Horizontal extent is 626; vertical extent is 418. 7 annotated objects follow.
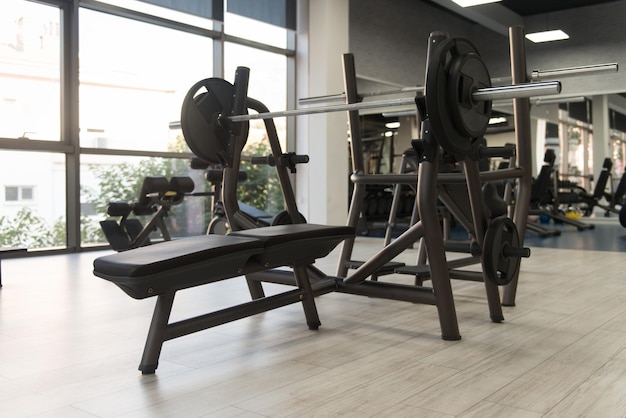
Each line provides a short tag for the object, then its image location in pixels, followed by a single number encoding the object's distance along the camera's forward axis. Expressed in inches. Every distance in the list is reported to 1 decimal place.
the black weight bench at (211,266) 63.7
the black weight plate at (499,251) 85.3
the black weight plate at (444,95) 75.8
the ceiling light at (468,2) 264.5
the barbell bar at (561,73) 93.1
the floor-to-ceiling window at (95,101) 195.3
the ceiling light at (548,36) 309.9
